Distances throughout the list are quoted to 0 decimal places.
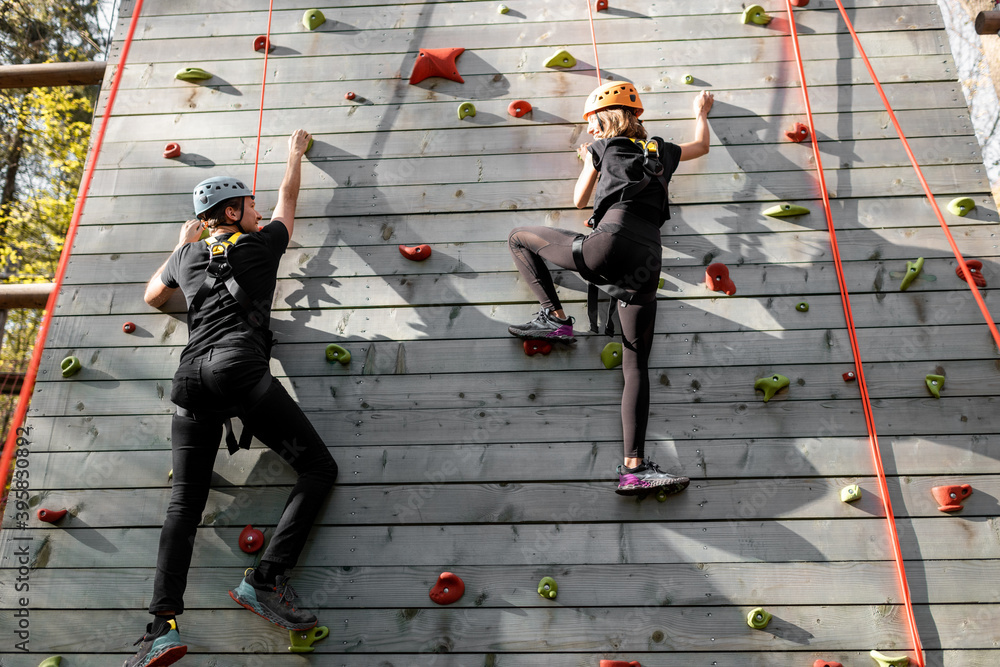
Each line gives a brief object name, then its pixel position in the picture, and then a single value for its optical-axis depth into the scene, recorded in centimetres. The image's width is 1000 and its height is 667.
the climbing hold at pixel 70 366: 291
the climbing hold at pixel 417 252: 298
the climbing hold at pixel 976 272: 282
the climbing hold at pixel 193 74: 336
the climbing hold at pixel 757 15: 328
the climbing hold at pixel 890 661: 232
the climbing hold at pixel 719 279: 287
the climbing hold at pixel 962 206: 290
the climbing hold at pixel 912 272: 282
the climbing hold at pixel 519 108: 321
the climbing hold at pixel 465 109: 322
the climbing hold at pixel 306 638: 246
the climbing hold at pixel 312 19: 344
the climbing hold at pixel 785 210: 294
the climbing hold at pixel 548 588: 246
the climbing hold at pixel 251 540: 259
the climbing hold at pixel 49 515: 269
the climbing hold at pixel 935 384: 267
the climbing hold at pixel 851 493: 252
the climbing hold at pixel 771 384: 267
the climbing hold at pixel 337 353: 284
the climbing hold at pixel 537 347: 281
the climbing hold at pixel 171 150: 323
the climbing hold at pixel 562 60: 324
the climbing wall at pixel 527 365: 247
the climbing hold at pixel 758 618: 238
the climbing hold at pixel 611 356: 278
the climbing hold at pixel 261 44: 343
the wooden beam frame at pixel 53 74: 341
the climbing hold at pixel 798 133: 309
